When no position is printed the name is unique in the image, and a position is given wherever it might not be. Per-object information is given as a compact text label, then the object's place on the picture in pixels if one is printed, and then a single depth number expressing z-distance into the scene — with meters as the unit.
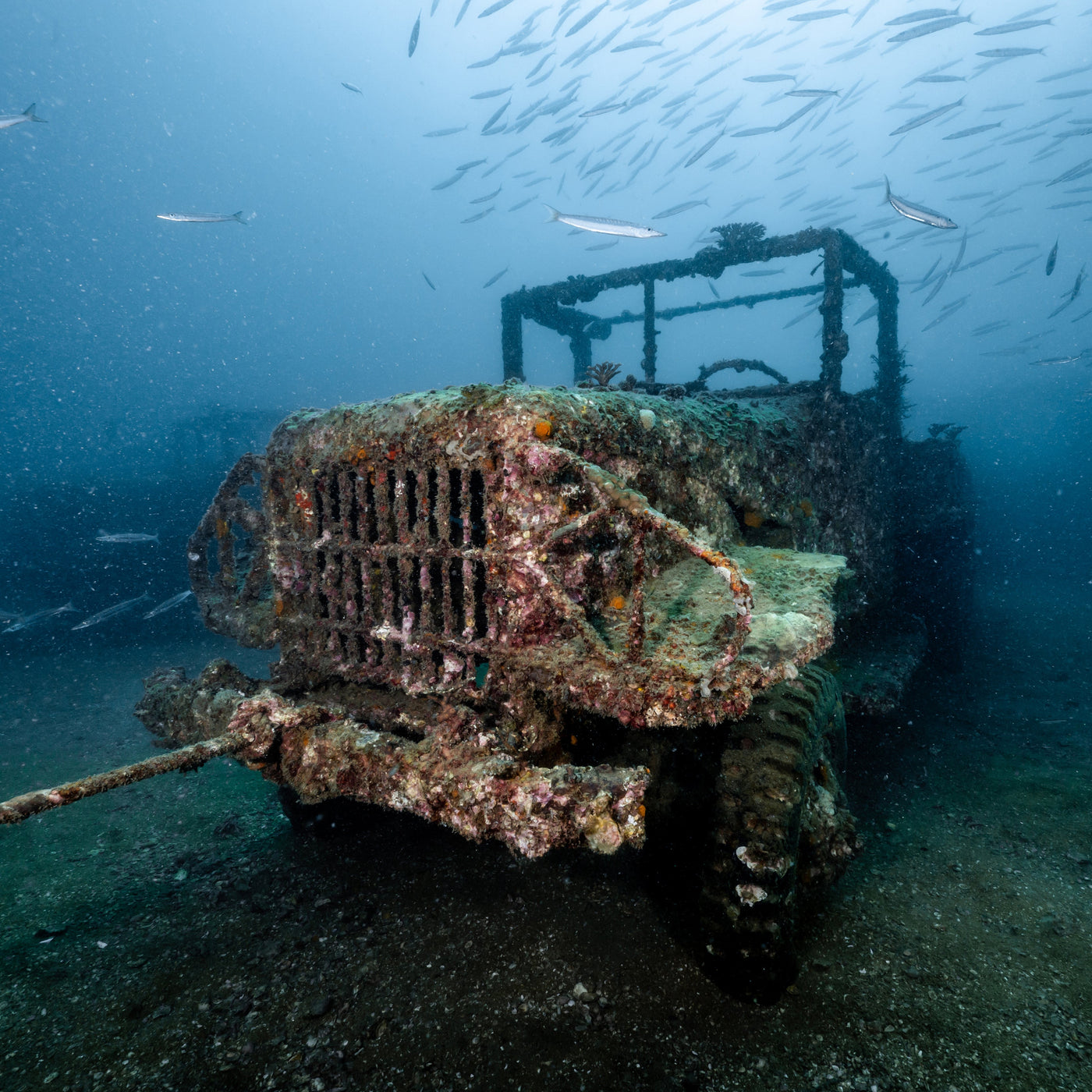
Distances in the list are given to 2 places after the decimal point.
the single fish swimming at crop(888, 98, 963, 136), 14.26
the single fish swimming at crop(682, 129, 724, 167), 17.08
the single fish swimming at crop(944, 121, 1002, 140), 18.30
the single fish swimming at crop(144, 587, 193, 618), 10.12
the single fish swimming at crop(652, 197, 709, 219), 13.73
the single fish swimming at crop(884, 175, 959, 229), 7.92
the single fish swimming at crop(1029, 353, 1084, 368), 12.86
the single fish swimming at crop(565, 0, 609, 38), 24.80
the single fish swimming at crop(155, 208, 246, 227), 7.59
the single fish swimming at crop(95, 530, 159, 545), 10.29
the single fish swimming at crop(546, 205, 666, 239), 6.84
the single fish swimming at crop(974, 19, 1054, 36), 17.42
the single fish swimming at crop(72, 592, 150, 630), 9.66
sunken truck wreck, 2.03
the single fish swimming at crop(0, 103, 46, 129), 9.84
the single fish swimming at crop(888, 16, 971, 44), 16.66
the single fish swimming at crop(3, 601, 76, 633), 10.75
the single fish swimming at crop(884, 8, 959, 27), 16.90
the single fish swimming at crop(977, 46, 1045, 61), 17.03
